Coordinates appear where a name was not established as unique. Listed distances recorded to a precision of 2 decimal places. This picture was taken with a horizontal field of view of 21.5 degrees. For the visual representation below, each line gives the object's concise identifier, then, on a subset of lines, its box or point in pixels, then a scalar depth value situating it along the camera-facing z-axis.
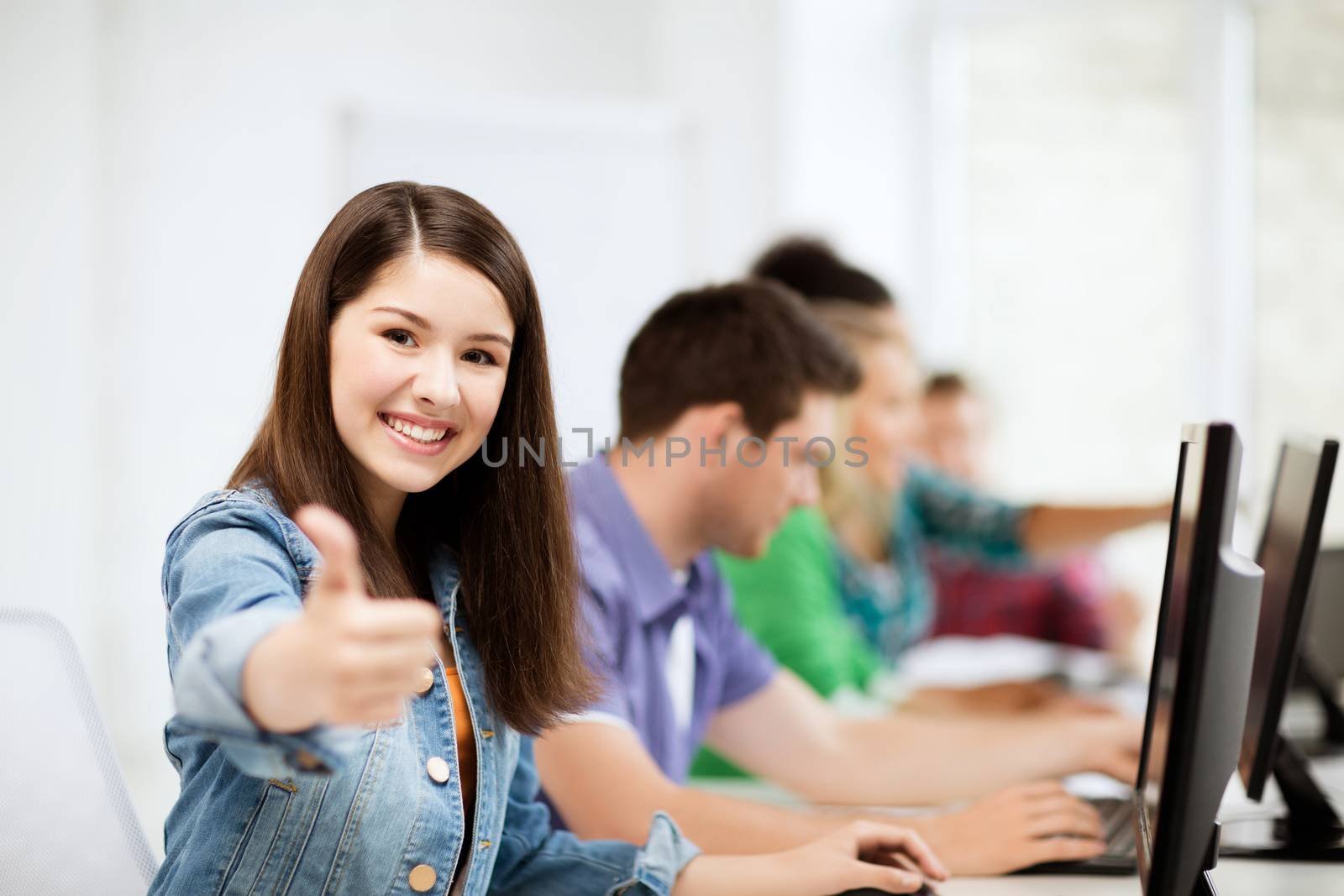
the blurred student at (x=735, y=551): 2.91
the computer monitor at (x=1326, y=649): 3.22
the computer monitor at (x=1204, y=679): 2.28
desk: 2.60
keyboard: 2.65
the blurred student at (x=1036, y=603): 5.30
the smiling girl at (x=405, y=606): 2.24
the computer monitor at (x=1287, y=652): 2.64
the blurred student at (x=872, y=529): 3.75
